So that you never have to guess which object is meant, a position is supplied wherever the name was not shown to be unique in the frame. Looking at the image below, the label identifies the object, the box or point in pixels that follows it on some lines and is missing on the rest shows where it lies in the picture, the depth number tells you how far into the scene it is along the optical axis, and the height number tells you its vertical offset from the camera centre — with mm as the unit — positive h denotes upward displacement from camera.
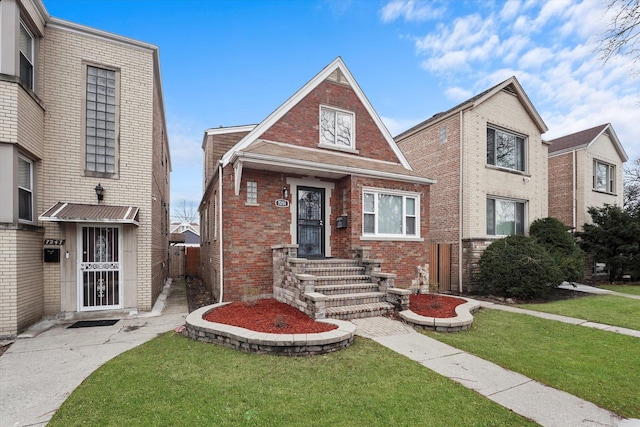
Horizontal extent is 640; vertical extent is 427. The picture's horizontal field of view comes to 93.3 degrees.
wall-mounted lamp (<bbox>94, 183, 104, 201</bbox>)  7484 +574
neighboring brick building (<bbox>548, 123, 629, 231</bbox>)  16188 +2375
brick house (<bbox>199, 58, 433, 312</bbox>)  8062 +646
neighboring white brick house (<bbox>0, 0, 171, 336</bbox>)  6012 +1086
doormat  6590 -2445
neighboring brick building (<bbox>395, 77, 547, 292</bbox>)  11930 +1828
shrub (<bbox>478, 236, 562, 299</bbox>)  9773 -1860
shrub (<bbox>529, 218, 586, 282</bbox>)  10773 -1217
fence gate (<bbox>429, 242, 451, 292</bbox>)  11680 -1969
